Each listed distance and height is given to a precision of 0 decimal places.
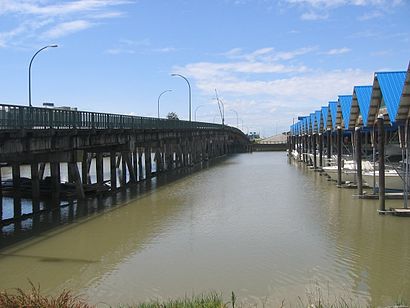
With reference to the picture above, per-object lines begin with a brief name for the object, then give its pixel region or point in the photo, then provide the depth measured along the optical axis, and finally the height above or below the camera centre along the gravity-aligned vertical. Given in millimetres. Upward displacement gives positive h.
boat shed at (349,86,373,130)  28500 +2039
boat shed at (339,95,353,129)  35019 +2343
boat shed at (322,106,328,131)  48697 +2430
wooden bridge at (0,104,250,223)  21953 +224
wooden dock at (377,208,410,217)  21578 -3098
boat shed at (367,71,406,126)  23047 +2206
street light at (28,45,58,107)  29805 +3502
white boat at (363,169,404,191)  27391 -2202
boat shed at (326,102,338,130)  43331 +2213
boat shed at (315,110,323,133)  52947 +2058
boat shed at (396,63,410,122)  20688 +1465
